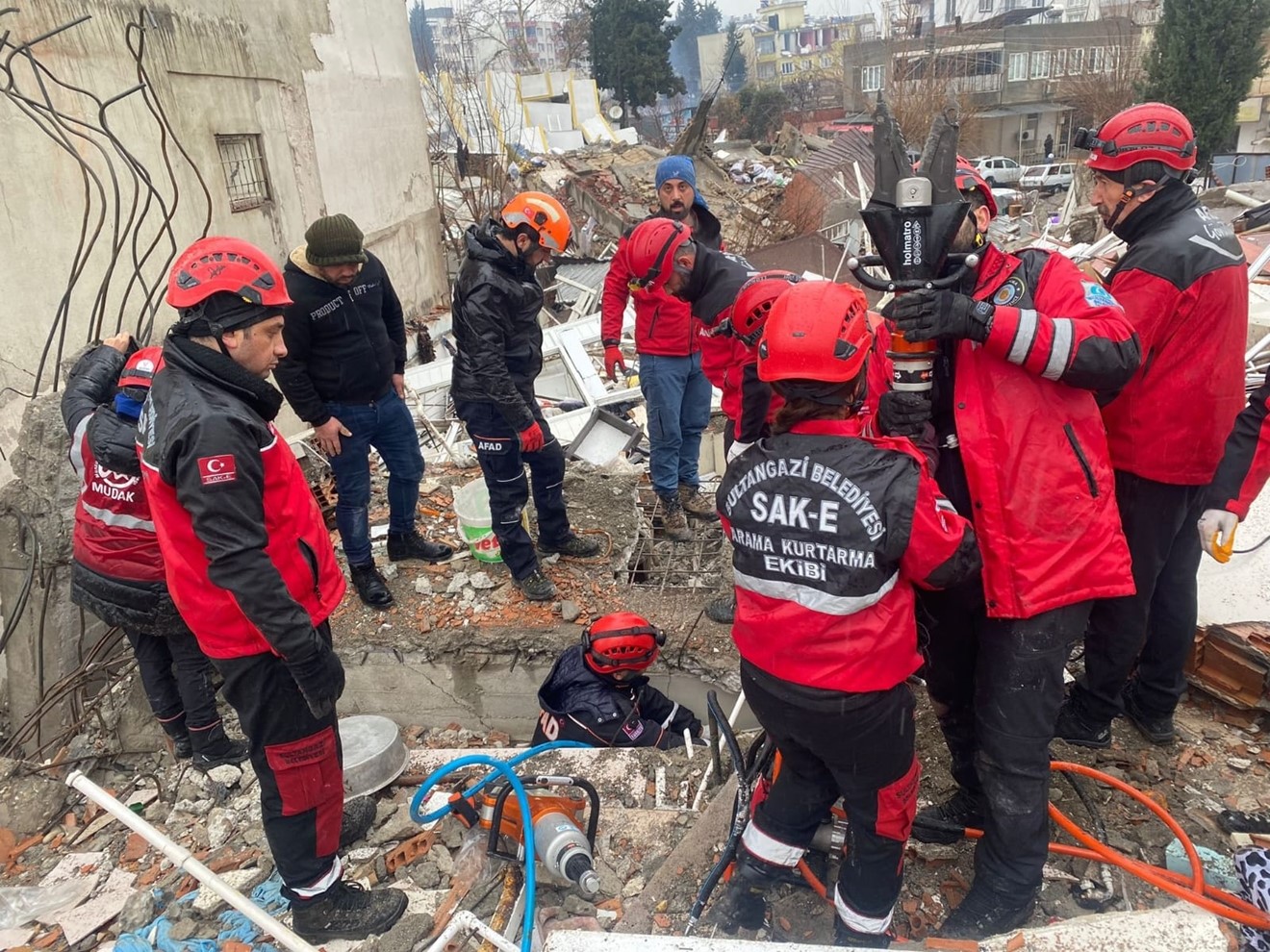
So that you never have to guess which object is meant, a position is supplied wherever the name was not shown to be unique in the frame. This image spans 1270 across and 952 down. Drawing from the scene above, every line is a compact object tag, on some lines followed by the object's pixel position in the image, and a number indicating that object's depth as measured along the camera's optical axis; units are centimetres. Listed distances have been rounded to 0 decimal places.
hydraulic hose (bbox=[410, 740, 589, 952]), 232
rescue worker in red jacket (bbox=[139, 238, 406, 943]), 229
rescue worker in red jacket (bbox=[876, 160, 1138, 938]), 202
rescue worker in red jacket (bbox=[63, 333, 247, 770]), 325
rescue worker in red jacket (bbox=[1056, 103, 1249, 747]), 254
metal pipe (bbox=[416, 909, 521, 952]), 236
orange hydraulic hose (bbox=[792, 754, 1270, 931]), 208
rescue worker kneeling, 371
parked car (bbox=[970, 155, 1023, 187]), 2459
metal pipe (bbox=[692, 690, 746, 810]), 330
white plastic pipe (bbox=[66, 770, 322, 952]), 232
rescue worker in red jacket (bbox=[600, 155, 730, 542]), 498
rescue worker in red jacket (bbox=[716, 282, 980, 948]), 194
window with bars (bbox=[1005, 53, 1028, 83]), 3634
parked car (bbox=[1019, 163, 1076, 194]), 2323
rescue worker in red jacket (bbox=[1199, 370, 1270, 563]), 257
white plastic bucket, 511
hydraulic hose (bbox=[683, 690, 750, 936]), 241
